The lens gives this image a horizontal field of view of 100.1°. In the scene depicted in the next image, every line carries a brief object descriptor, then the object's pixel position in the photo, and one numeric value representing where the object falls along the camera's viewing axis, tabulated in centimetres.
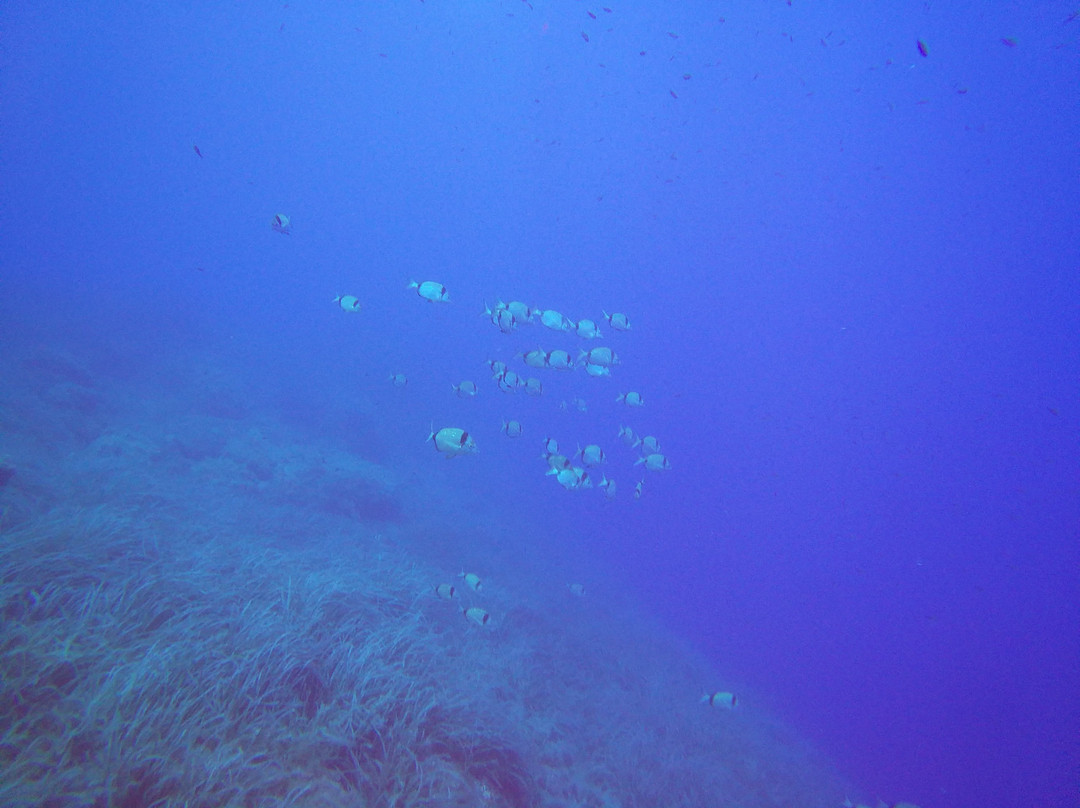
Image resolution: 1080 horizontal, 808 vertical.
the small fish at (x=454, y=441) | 566
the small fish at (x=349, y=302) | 827
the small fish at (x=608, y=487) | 907
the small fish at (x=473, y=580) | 748
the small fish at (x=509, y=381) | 778
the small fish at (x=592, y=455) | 870
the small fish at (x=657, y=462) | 930
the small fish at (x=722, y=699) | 728
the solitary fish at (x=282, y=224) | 798
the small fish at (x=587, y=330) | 958
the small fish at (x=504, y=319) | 780
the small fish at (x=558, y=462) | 778
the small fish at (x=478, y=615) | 666
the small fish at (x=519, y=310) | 803
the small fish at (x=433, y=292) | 781
